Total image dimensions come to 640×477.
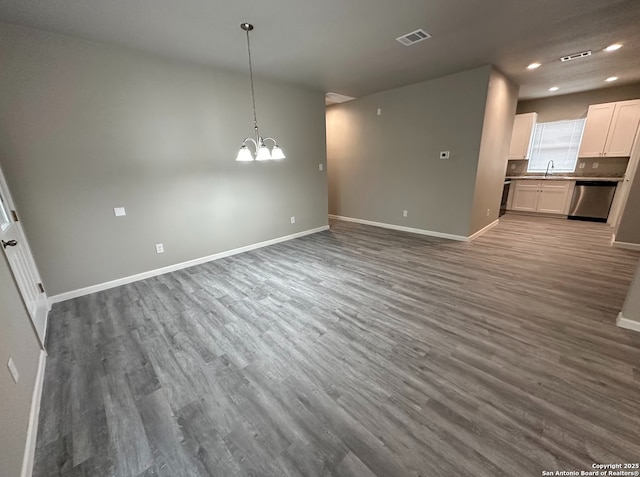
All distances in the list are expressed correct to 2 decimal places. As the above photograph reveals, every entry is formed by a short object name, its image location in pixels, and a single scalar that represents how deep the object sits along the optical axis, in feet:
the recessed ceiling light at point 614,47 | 10.61
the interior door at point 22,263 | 6.88
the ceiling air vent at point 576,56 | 11.40
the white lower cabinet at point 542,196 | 20.02
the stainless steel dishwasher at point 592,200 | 17.99
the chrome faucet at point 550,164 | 21.68
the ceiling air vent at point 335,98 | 17.93
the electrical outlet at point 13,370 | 4.71
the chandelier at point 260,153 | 9.30
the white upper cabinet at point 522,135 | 20.80
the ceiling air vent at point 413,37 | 9.13
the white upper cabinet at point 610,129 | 17.13
